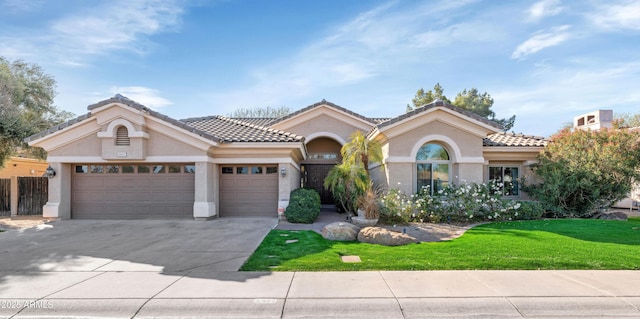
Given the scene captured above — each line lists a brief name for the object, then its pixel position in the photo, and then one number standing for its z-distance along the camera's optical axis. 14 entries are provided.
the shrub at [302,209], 12.90
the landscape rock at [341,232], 9.48
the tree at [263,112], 45.04
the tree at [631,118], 39.43
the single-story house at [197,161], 13.27
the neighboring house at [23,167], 22.59
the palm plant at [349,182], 13.69
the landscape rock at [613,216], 13.65
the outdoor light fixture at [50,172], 13.40
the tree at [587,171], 12.93
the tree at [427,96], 32.06
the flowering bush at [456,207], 12.73
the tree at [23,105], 15.89
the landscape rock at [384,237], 8.85
